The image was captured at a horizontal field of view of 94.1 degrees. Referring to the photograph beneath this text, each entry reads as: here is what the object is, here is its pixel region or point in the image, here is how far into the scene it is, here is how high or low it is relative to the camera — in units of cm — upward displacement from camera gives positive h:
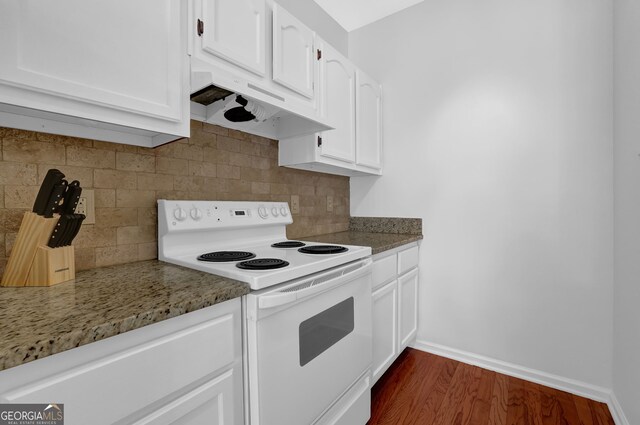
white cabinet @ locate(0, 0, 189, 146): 79 +44
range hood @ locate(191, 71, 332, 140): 116 +49
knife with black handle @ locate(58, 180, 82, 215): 96 +4
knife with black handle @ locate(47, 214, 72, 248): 93 -6
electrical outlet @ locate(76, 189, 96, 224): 114 +2
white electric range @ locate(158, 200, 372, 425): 96 -37
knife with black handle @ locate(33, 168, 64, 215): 89 +7
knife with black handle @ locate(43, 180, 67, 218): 91 +4
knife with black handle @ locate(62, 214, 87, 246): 96 -6
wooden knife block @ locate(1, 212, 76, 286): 89 -14
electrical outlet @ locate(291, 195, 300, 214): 214 +4
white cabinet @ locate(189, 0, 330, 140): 118 +69
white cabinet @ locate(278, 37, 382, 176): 188 +60
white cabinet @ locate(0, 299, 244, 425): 56 -37
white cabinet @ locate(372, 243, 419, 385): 178 -63
